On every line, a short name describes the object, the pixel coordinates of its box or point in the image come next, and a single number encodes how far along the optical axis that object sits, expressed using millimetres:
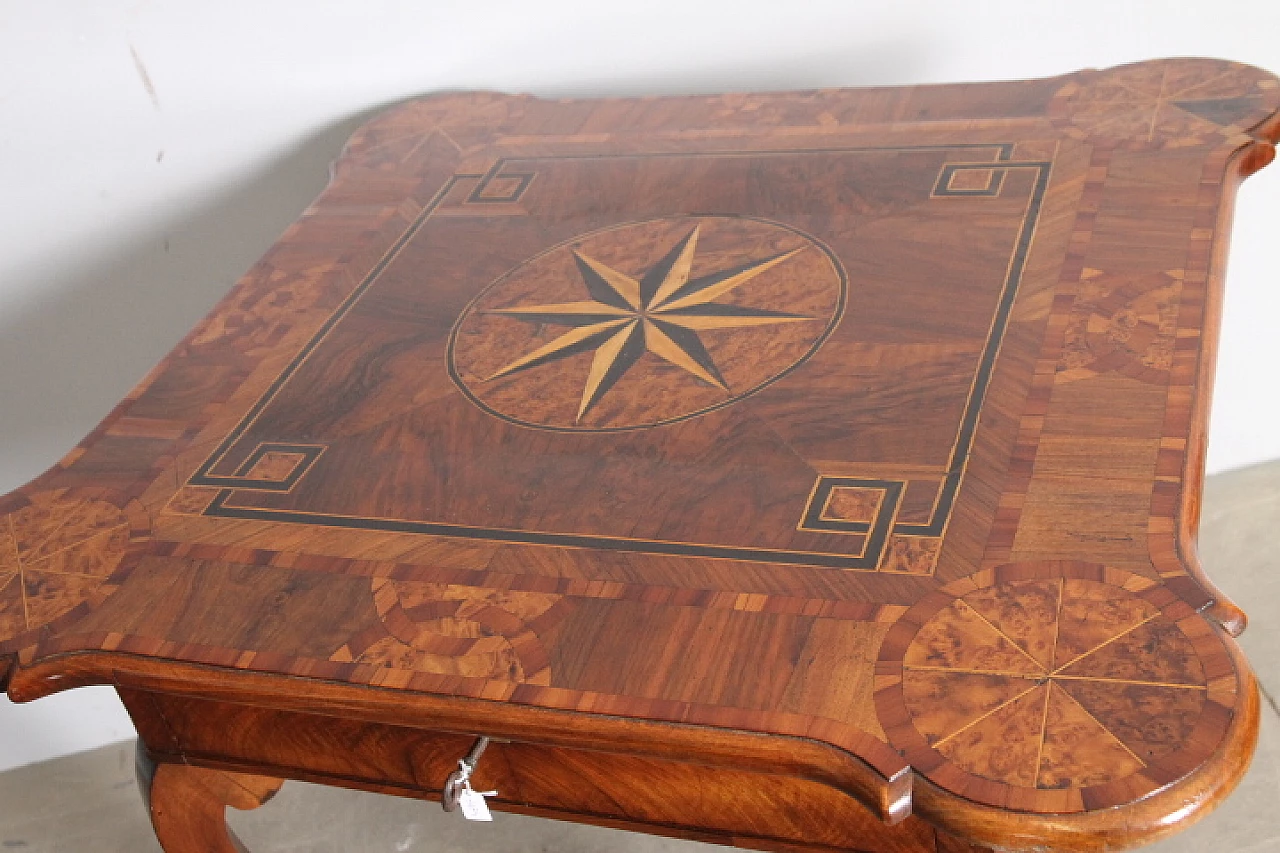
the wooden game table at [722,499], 1004
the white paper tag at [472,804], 1163
